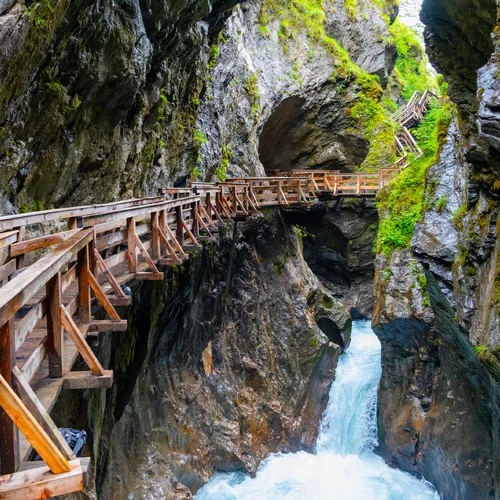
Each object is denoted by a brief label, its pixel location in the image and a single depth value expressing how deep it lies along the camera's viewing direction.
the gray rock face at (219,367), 11.73
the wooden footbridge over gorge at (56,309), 2.34
